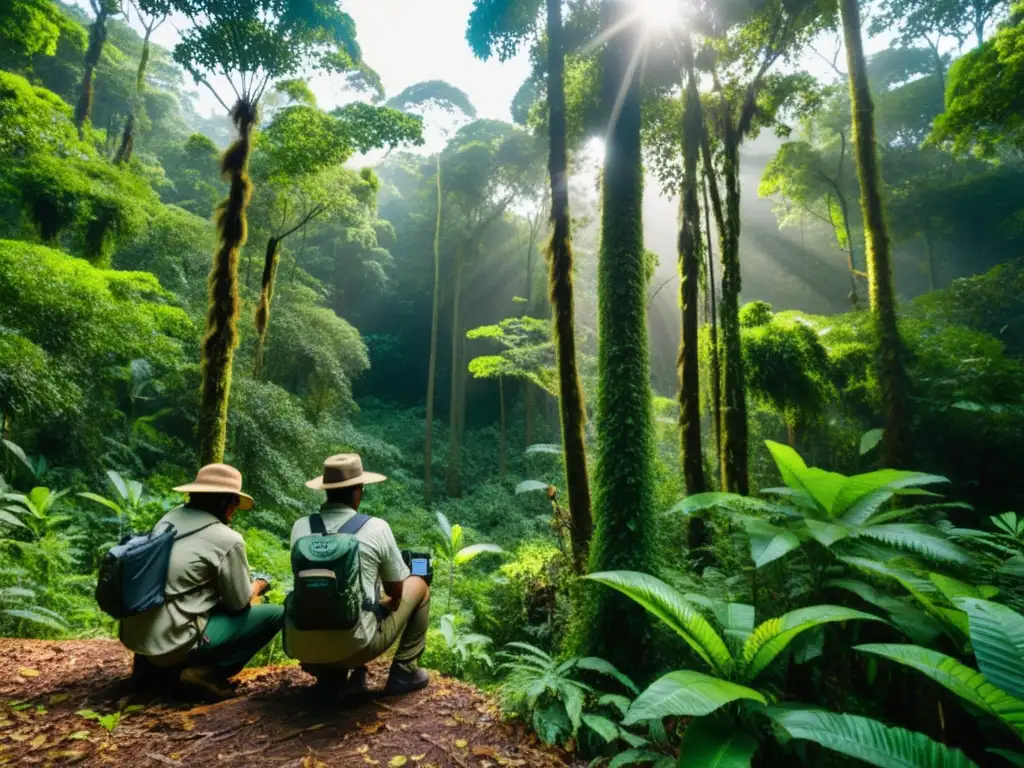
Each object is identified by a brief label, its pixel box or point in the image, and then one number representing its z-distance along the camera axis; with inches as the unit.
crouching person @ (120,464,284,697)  104.1
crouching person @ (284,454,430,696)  97.7
